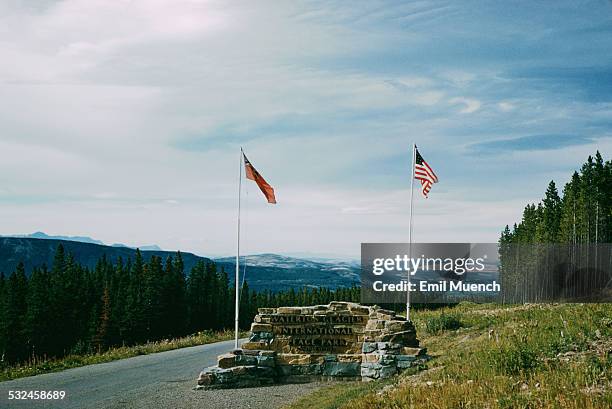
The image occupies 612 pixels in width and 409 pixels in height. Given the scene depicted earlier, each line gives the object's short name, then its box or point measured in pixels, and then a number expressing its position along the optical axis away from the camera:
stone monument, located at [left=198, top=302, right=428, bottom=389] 22.44
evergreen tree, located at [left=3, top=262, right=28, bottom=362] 68.81
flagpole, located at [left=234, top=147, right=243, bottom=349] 23.64
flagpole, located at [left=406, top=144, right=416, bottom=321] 27.56
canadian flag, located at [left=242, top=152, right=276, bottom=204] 25.39
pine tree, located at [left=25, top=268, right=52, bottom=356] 69.56
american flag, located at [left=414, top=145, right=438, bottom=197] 28.47
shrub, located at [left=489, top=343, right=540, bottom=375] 15.74
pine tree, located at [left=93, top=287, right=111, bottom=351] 69.88
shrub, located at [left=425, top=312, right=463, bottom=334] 31.25
